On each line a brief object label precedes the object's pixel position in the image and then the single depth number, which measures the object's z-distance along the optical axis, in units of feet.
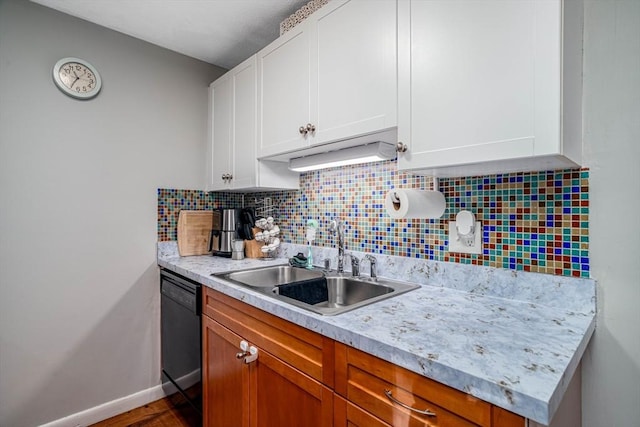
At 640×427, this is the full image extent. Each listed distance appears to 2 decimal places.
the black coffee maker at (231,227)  7.09
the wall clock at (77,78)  5.91
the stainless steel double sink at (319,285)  4.62
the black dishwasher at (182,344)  5.54
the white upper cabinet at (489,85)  2.73
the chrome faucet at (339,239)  5.59
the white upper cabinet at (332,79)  3.95
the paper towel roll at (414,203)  3.76
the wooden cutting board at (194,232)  7.34
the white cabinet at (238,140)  6.24
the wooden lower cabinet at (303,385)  2.34
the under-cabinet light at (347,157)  4.45
